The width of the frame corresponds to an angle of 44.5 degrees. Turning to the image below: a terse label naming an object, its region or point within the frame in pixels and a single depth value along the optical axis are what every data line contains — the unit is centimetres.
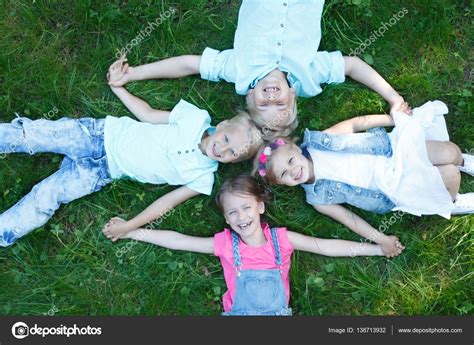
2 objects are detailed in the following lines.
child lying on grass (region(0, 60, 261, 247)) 458
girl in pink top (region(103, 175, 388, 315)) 452
